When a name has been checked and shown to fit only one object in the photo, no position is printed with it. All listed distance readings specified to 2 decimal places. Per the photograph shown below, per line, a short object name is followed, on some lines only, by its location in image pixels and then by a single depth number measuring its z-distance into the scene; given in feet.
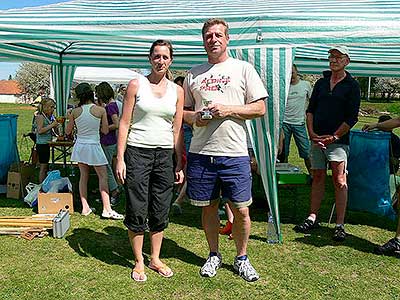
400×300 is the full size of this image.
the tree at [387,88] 147.80
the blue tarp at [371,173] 15.35
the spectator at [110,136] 17.95
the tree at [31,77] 194.79
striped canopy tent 12.08
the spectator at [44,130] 19.43
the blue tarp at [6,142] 19.21
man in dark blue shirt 13.37
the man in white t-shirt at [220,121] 10.00
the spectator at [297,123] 22.27
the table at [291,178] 15.28
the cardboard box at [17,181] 18.76
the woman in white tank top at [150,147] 10.25
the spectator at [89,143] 16.11
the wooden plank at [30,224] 14.14
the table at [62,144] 19.49
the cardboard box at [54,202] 16.21
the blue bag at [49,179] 16.93
